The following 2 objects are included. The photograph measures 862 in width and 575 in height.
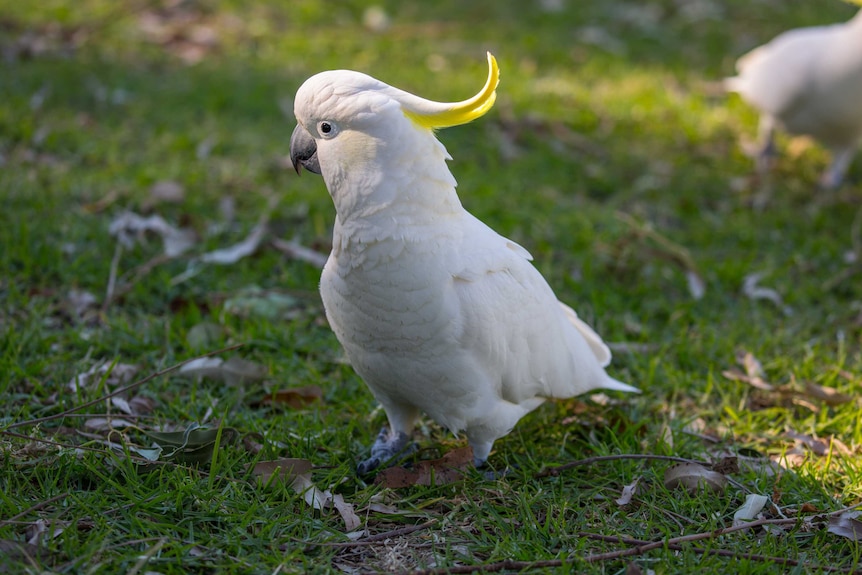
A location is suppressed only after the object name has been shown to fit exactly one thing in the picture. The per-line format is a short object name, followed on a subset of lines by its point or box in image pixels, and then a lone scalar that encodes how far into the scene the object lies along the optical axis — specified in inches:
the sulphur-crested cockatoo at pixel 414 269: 75.5
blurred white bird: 169.3
